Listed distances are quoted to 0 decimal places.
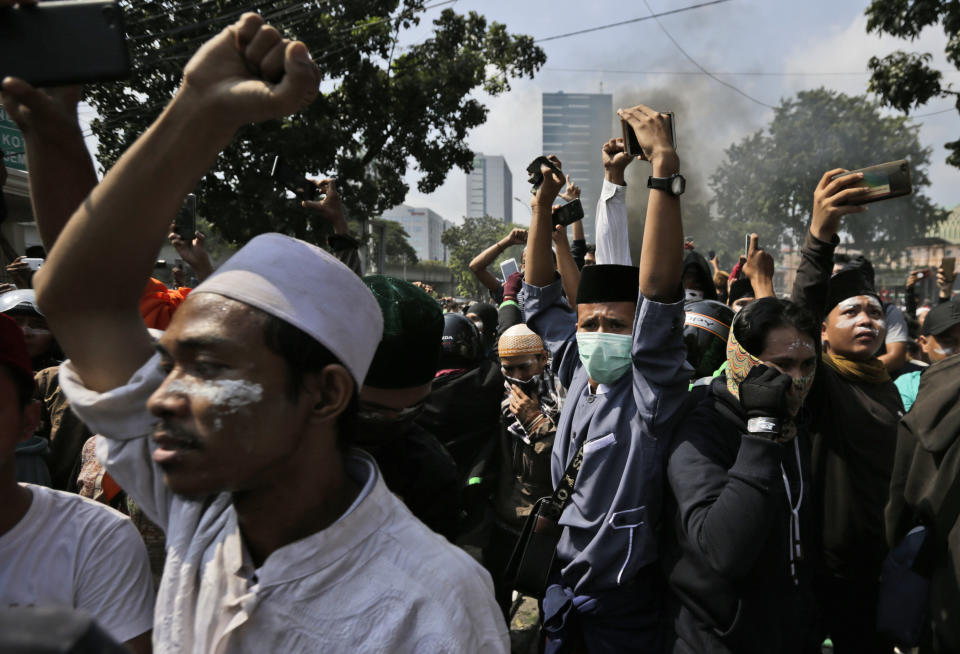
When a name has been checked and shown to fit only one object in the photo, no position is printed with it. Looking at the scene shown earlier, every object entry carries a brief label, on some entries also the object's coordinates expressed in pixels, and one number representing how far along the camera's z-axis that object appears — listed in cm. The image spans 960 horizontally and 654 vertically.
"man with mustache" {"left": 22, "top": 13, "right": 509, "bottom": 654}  113
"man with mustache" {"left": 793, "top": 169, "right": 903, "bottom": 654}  271
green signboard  812
